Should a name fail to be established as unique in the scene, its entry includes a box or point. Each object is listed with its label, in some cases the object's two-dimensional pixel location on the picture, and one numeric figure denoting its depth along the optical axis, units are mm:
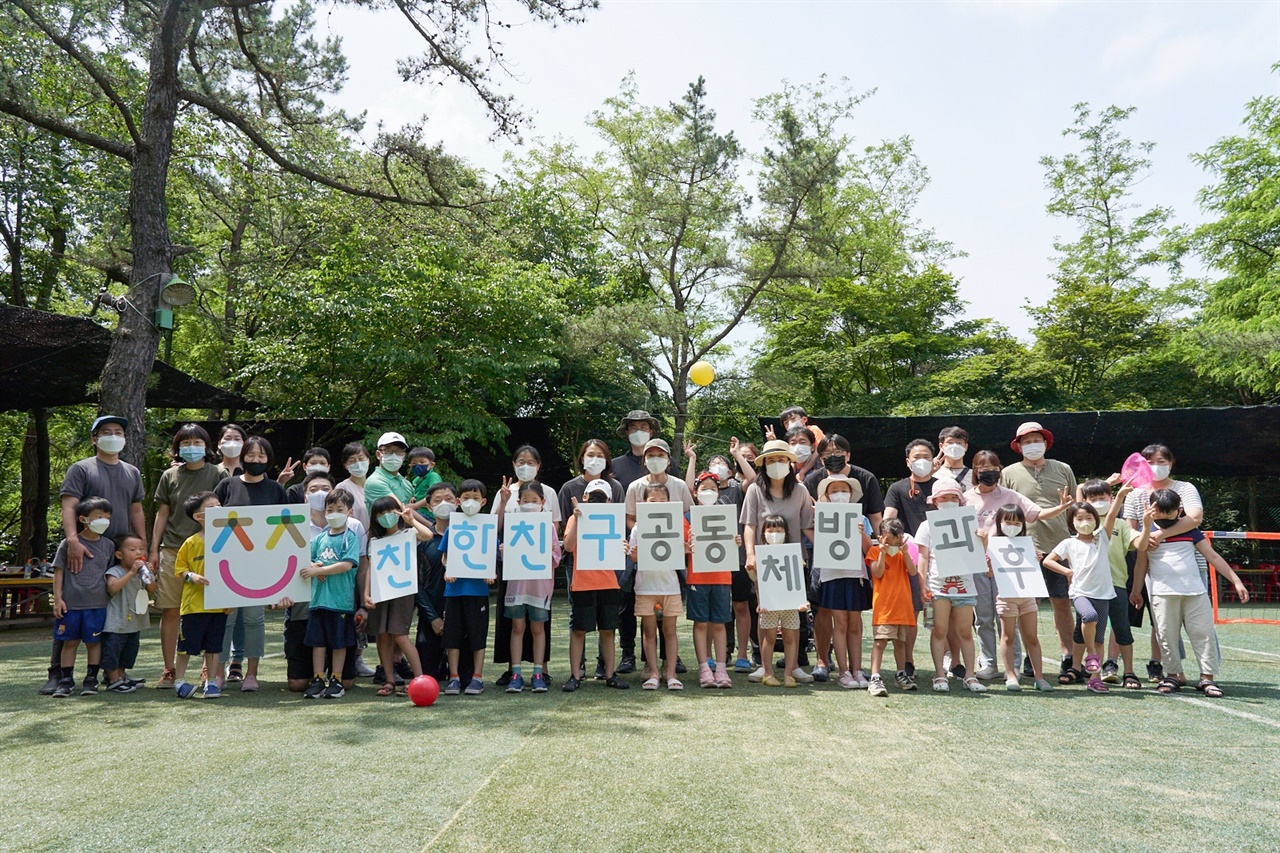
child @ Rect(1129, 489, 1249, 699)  5551
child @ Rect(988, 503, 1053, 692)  5742
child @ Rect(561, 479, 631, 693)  5715
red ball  5074
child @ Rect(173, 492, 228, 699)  5602
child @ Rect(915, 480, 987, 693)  5711
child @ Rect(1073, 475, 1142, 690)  5891
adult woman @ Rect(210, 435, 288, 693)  5801
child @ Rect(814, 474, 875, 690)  5770
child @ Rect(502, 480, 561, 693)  5695
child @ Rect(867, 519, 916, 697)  5684
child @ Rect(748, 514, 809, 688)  5809
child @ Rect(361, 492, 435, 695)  5641
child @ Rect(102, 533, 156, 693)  5734
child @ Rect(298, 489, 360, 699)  5555
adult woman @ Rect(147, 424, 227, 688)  5906
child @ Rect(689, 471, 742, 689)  5844
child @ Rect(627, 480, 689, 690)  5777
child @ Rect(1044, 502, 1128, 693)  5770
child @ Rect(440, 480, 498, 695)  5598
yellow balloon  16672
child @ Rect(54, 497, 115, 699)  5590
